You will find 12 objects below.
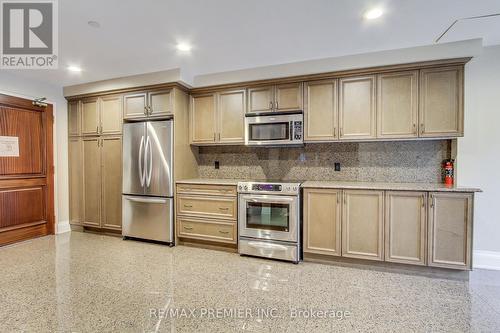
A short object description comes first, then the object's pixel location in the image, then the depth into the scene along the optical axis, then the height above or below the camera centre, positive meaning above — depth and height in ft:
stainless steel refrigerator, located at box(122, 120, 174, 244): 11.91 -0.93
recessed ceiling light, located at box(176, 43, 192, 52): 9.07 +4.34
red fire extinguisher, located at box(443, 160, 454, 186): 9.67 -0.46
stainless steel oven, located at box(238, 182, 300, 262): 10.08 -2.48
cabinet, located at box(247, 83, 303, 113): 11.04 +2.93
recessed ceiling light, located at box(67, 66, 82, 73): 11.17 +4.30
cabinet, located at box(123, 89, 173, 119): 11.91 +2.88
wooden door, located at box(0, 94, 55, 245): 11.76 -0.42
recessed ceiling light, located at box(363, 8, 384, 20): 7.03 +4.32
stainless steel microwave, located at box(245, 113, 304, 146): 10.76 +1.46
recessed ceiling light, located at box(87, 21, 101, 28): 7.55 +4.29
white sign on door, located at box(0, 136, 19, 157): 11.57 +0.78
